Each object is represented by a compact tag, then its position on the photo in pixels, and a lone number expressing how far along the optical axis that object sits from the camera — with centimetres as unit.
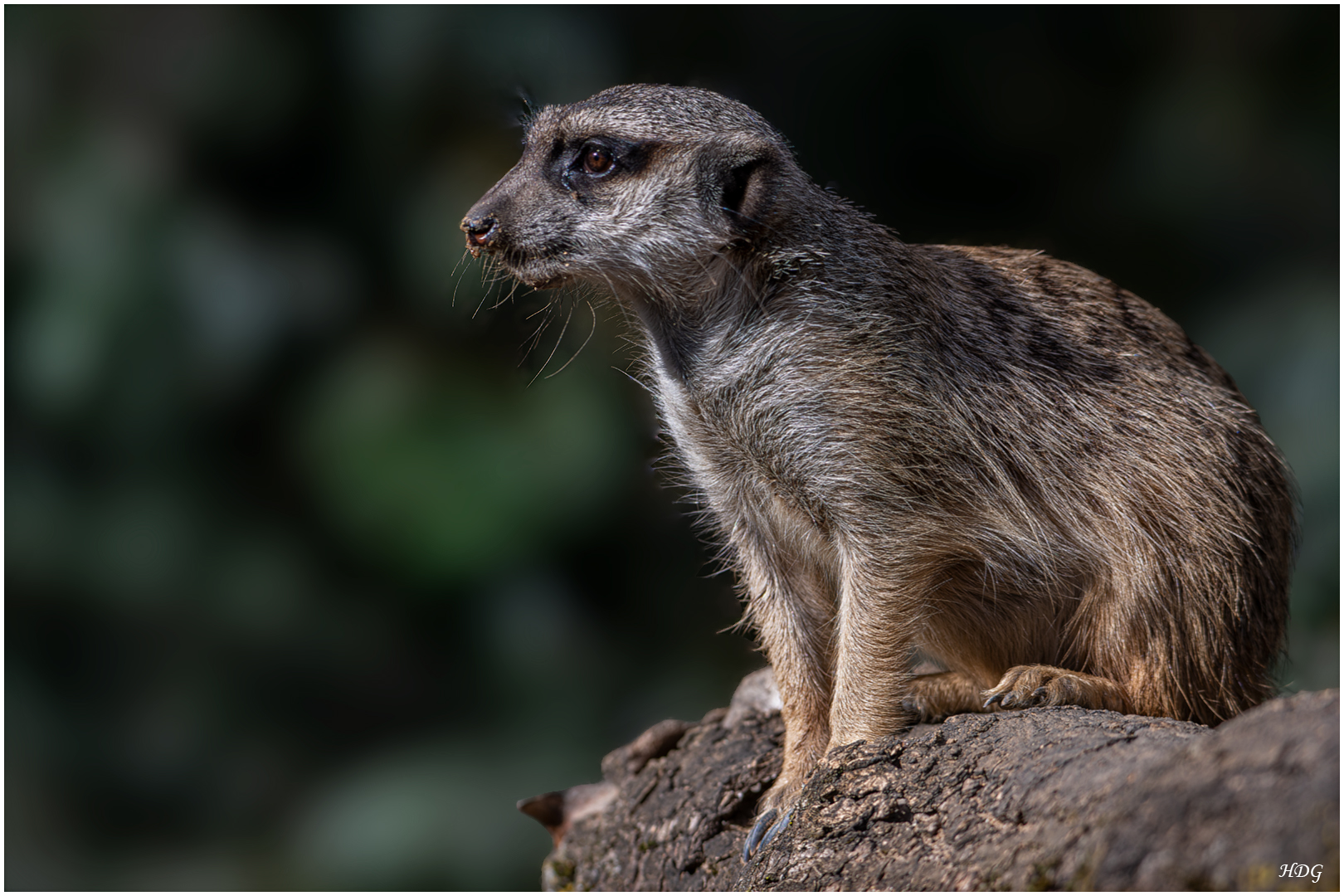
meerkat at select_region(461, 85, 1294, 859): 315
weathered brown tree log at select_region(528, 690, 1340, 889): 304
